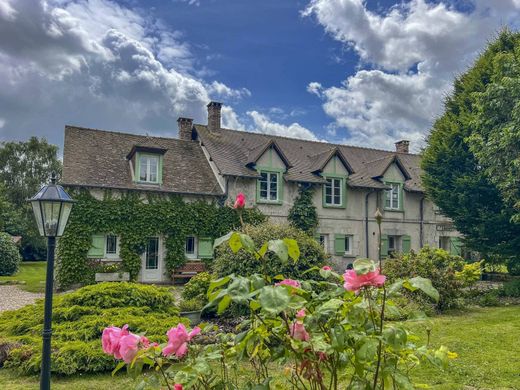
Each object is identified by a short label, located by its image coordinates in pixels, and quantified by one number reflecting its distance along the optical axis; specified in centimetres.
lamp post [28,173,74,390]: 450
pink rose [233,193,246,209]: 236
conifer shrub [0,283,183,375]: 630
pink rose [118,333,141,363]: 206
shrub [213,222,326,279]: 972
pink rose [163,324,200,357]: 204
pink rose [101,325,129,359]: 209
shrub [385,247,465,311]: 1141
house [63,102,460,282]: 1930
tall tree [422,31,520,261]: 1556
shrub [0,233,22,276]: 2453
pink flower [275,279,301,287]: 204
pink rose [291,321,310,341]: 211
